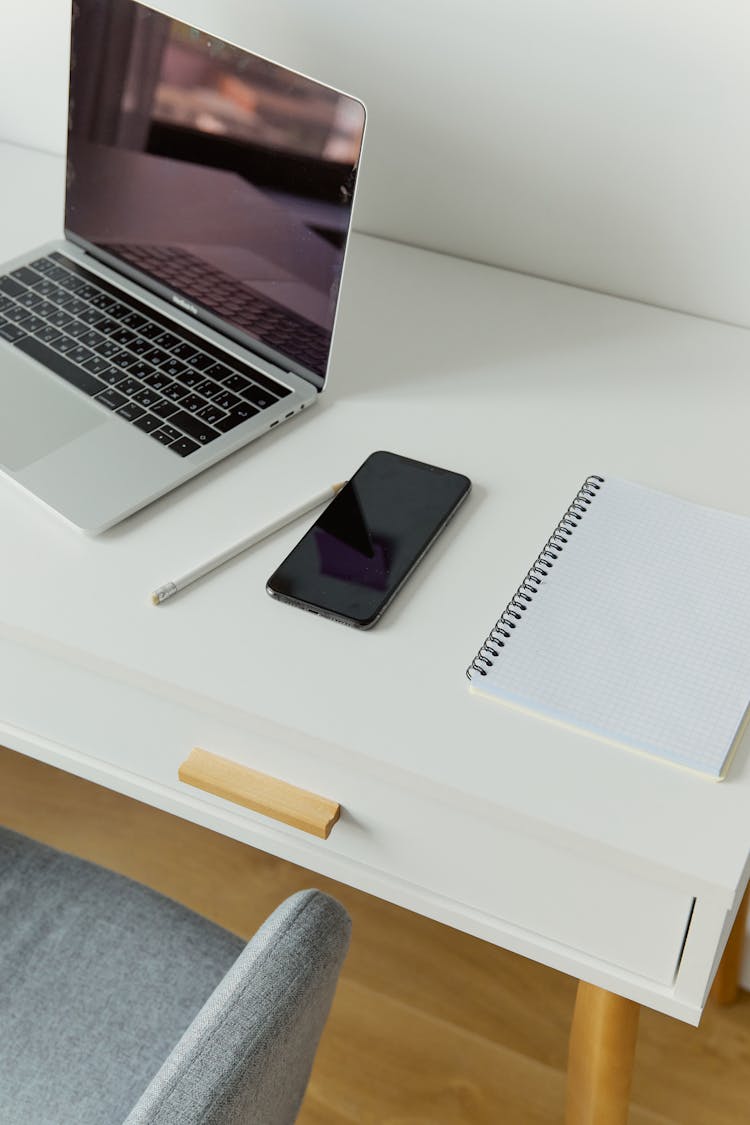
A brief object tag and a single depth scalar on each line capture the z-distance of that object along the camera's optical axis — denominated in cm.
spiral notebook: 61
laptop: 76
